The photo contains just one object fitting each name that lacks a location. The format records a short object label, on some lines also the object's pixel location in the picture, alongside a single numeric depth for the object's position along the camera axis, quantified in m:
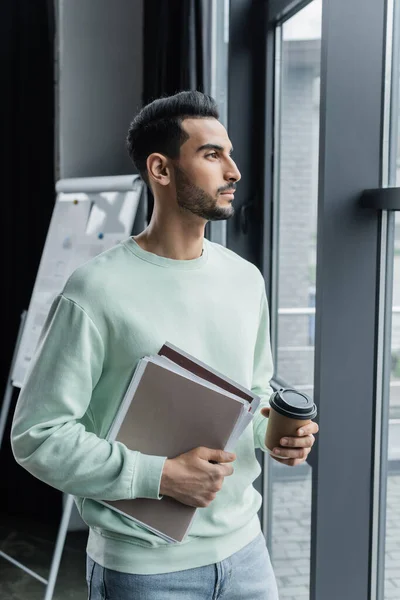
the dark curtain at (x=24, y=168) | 3.83
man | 1.21
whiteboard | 2.97
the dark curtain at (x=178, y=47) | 2.42
